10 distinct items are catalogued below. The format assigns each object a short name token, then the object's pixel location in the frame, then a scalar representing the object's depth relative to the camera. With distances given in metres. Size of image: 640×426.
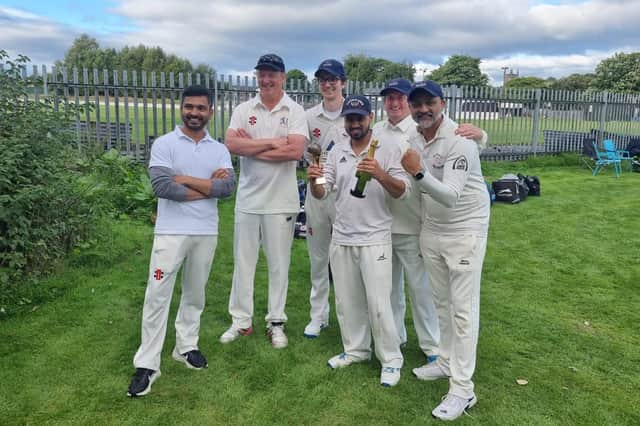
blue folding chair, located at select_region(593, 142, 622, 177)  14.05
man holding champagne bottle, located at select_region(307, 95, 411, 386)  3.46
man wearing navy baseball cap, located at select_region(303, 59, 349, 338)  4.24
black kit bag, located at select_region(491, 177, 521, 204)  10.03
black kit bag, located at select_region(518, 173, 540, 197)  10.94
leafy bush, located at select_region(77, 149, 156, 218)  6.91
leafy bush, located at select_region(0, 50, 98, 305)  4.53
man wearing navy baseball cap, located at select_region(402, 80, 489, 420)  3.12
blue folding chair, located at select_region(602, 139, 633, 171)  14.18
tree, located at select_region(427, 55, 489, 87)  70.53
